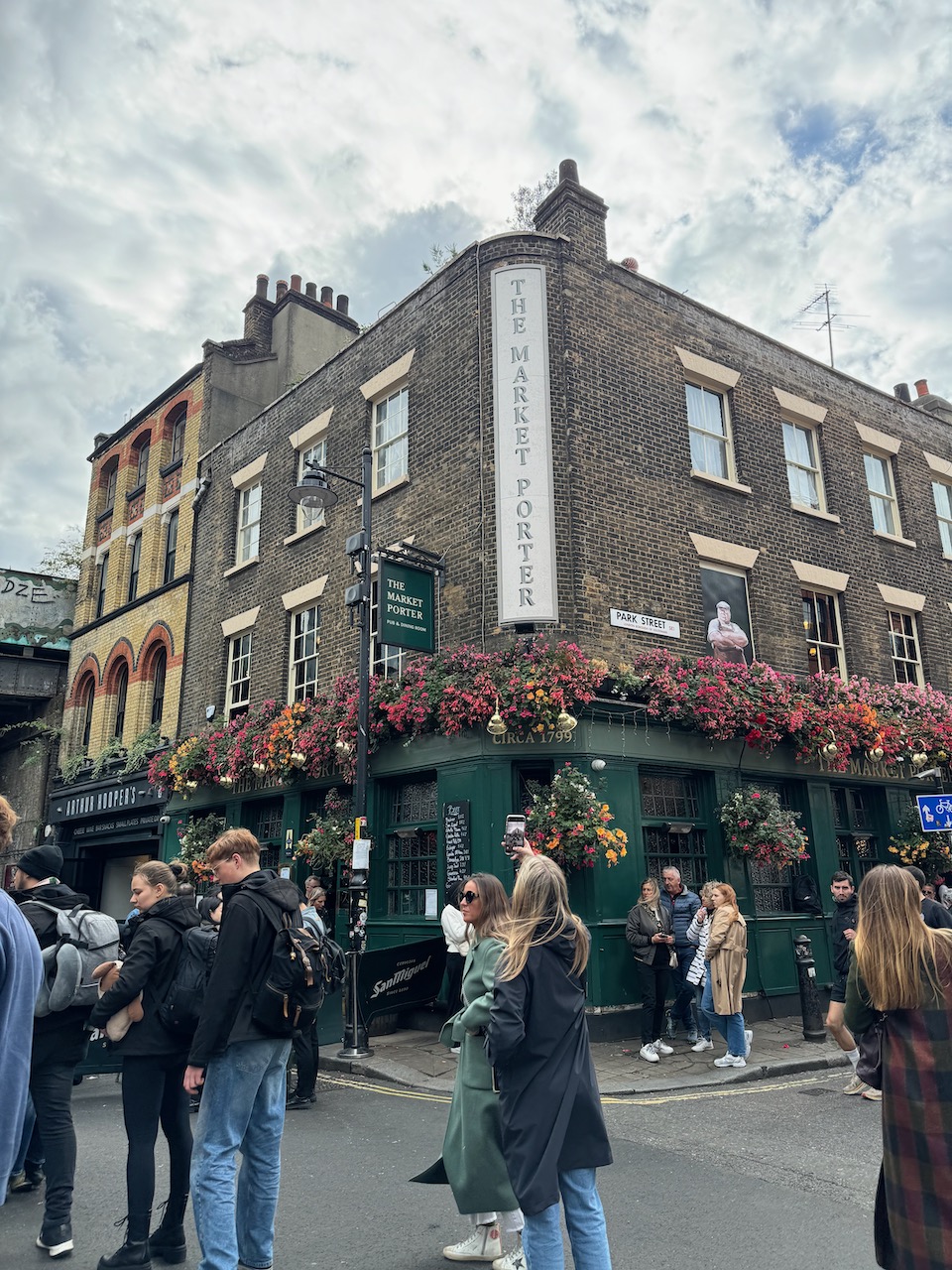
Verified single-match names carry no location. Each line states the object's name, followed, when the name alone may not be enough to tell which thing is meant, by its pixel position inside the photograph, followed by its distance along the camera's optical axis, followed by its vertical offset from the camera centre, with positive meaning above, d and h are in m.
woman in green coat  3.80 -0.99
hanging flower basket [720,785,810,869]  11.45 +0.62
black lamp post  9.70 +2.10
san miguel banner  9.84 -1.02
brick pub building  11.75 +5.19
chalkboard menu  11.06 +0.54
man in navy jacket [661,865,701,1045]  9.98 -0.68
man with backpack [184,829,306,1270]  3.70 -0.78
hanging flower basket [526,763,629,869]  10.23 +0.62
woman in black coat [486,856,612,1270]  3.31 -0.74
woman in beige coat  8.80 -0.93
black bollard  10.20 -1.26
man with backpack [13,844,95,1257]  4.29 -0.97
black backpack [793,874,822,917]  12.67 -0.23
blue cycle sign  12.15 +0.87
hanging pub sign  11.50 +3.55
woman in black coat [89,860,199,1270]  4.12 -0.92
